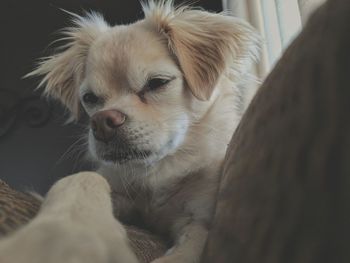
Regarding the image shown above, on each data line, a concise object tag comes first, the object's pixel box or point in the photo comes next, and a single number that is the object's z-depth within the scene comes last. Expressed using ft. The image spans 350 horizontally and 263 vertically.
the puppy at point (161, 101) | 0.61
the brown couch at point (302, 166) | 0.19
